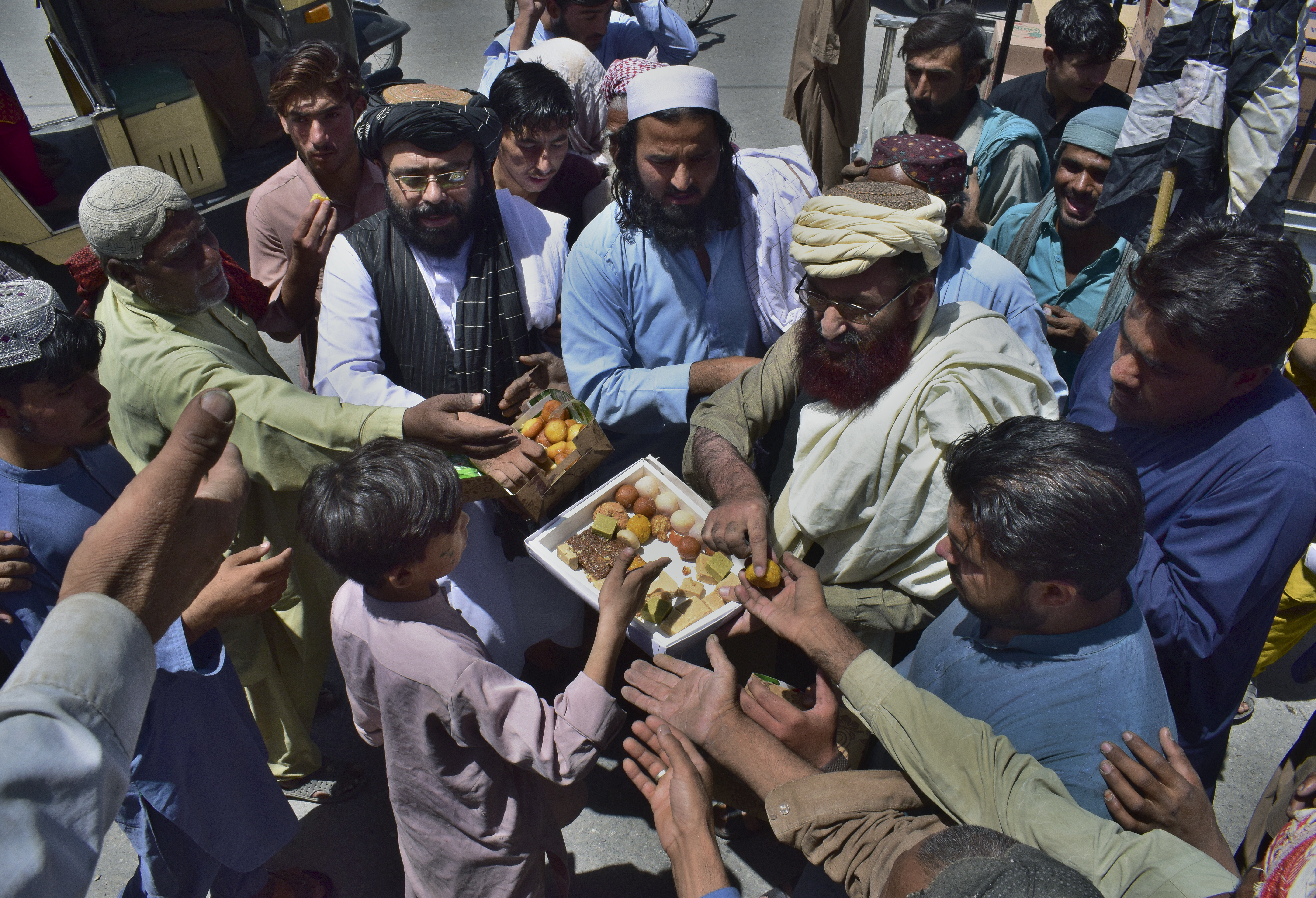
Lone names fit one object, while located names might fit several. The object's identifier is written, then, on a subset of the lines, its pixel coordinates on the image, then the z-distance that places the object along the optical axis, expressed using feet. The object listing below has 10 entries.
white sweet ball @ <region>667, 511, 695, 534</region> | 8.70
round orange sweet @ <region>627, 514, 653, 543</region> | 8.58
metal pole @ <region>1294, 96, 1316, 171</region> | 14.97
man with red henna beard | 6.83
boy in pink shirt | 6.32
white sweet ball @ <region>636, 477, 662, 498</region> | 9.00
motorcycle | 21.36
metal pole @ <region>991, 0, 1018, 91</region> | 19.53
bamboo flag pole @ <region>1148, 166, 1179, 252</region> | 9.66
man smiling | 10.68
